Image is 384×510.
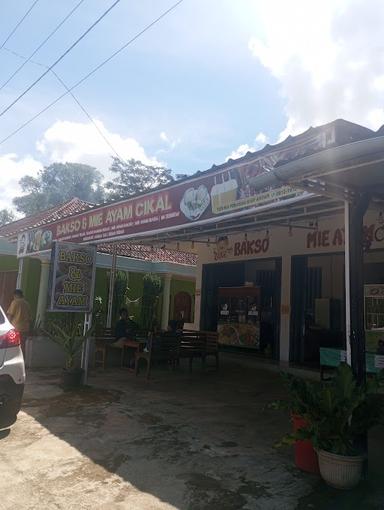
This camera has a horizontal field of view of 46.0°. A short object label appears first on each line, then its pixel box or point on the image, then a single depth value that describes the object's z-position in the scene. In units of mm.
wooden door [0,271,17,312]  17281
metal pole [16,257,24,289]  12078
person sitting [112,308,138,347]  9820
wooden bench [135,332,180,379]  8623
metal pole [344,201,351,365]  4281
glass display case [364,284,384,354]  8461
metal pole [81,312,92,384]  7945
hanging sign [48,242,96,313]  8359
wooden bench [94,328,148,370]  9609
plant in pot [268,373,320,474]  3903
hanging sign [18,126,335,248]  4855
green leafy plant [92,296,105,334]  16156
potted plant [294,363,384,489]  3732
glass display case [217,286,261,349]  11812
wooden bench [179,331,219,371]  9625
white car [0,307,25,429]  4719
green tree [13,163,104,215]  54844
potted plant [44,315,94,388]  7484
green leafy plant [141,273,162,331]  18609
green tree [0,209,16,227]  53656
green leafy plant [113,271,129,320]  17047
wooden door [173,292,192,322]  20891
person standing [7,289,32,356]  8922
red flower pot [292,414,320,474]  4094
